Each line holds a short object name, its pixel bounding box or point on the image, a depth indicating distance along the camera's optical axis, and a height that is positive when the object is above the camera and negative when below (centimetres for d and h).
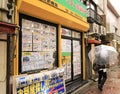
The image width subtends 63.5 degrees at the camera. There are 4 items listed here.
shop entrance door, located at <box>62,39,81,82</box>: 477 -54
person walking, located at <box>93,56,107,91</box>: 480 -101
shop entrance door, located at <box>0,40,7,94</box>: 262 -45
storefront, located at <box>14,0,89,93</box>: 325 +49
